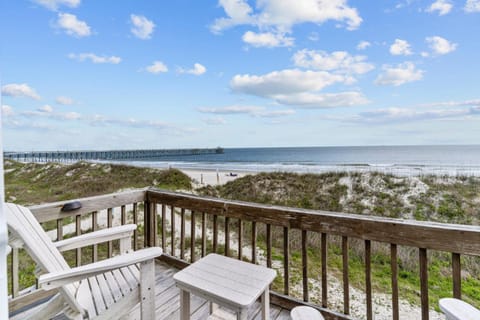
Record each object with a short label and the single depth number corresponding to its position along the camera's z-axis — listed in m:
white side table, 1.25
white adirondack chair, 1.28
